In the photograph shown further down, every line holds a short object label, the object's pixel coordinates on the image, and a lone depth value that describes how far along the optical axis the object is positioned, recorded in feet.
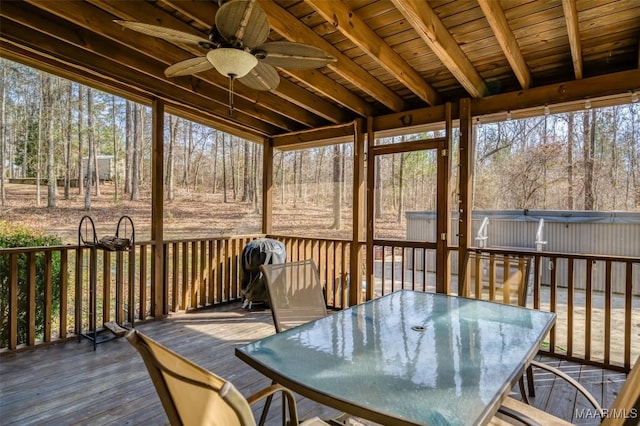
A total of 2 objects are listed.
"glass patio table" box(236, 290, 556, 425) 3.51
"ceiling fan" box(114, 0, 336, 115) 5.80
